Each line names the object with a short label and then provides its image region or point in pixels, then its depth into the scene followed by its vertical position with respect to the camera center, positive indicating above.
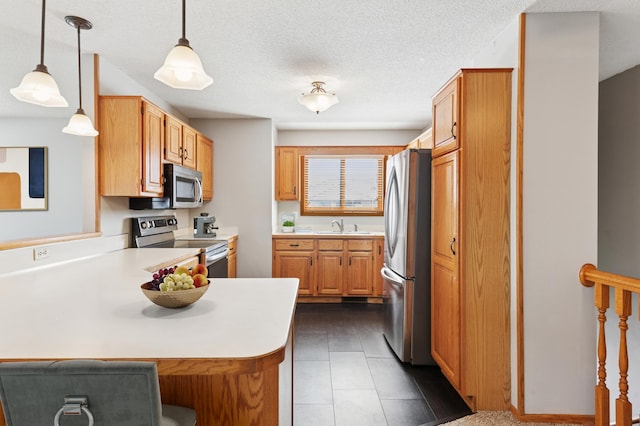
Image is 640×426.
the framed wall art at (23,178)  4.25 +0.41
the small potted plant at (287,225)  4.86 -0.22
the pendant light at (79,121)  2.09 +0.56
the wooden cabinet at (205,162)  3.95 +0.59
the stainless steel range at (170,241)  3.06 -0.32
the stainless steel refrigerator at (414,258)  2.63 -0.39
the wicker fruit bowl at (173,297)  1.20 -0.31
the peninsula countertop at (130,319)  0.92 -0.37
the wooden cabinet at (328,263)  4.41 -0.70
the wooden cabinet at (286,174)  4.82 +0.51
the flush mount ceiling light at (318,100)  2.95 +0.97
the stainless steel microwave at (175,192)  3.04 +0.17
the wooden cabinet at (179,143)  3.18 +0.68
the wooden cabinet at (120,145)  2.64 +0.51
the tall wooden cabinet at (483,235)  2.07 -0.15
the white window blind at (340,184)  5.02 +0.38
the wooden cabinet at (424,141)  3.45 +0.75
